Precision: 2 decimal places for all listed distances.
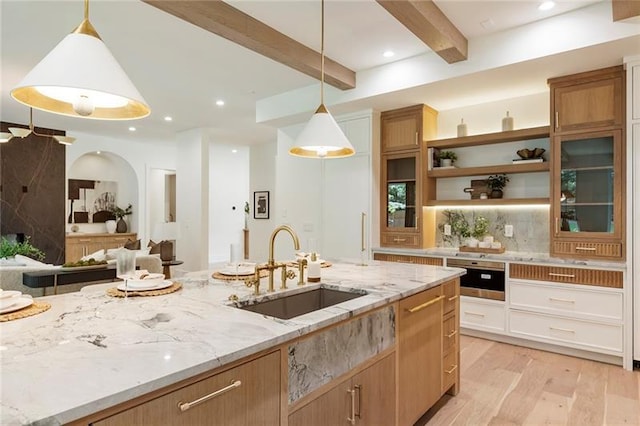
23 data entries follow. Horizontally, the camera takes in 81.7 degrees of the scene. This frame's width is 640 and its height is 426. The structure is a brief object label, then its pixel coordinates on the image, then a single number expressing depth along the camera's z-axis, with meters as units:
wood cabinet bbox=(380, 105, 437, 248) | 4.42
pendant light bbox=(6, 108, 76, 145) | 4.72
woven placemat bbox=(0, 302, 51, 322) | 1.32
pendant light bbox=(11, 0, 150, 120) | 1.14
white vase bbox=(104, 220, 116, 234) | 8.15
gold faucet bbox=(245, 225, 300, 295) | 1.82
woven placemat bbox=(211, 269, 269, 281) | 2.19
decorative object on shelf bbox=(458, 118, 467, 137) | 4.38
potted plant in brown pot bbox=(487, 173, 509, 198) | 4.18
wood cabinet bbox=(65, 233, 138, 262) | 7.15
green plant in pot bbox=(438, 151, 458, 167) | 4.50
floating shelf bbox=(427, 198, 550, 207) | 3.82
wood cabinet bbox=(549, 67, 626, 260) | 3.21
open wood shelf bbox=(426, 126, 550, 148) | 3.82
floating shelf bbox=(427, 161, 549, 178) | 3.78
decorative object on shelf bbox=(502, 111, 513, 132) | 4.07
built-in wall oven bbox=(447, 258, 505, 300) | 3.77
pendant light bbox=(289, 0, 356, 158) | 2.30
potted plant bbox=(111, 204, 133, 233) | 8.22
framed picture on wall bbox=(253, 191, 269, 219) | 7.66
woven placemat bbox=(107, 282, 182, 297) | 1.73
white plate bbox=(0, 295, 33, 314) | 1.36
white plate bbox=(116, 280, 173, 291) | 1.76
